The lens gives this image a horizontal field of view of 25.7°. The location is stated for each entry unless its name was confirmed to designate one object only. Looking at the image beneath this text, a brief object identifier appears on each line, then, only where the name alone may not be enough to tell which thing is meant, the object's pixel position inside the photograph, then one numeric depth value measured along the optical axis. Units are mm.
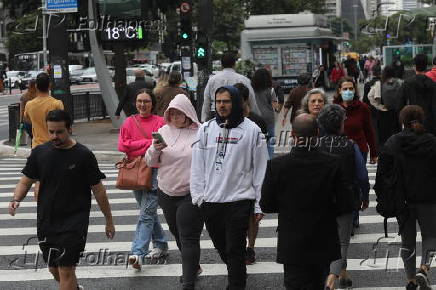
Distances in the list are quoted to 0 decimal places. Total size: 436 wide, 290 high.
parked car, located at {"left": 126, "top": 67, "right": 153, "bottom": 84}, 63969
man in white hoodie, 7328
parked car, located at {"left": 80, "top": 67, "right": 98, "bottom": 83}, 74744
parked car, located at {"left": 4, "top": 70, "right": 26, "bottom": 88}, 69531
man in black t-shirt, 6977
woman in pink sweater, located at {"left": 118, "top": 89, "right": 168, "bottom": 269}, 8930
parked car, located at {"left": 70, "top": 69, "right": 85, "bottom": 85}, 73375
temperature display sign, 23469
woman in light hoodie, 7977
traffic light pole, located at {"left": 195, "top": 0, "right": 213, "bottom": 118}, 22203
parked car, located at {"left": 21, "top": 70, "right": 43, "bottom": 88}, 65300
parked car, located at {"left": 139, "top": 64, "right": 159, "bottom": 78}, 77125
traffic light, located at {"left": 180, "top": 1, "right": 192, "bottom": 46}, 23297
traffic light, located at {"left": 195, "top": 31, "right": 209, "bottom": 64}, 22578
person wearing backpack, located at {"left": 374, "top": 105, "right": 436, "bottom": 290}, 7691
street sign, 21766
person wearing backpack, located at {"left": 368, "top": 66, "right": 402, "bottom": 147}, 14164
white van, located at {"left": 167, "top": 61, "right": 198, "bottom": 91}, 24797
